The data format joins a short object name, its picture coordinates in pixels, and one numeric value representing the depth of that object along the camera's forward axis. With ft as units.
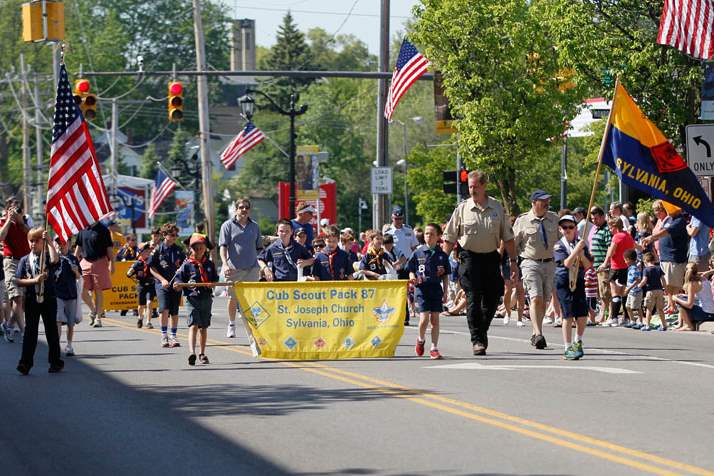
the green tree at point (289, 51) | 404.98
